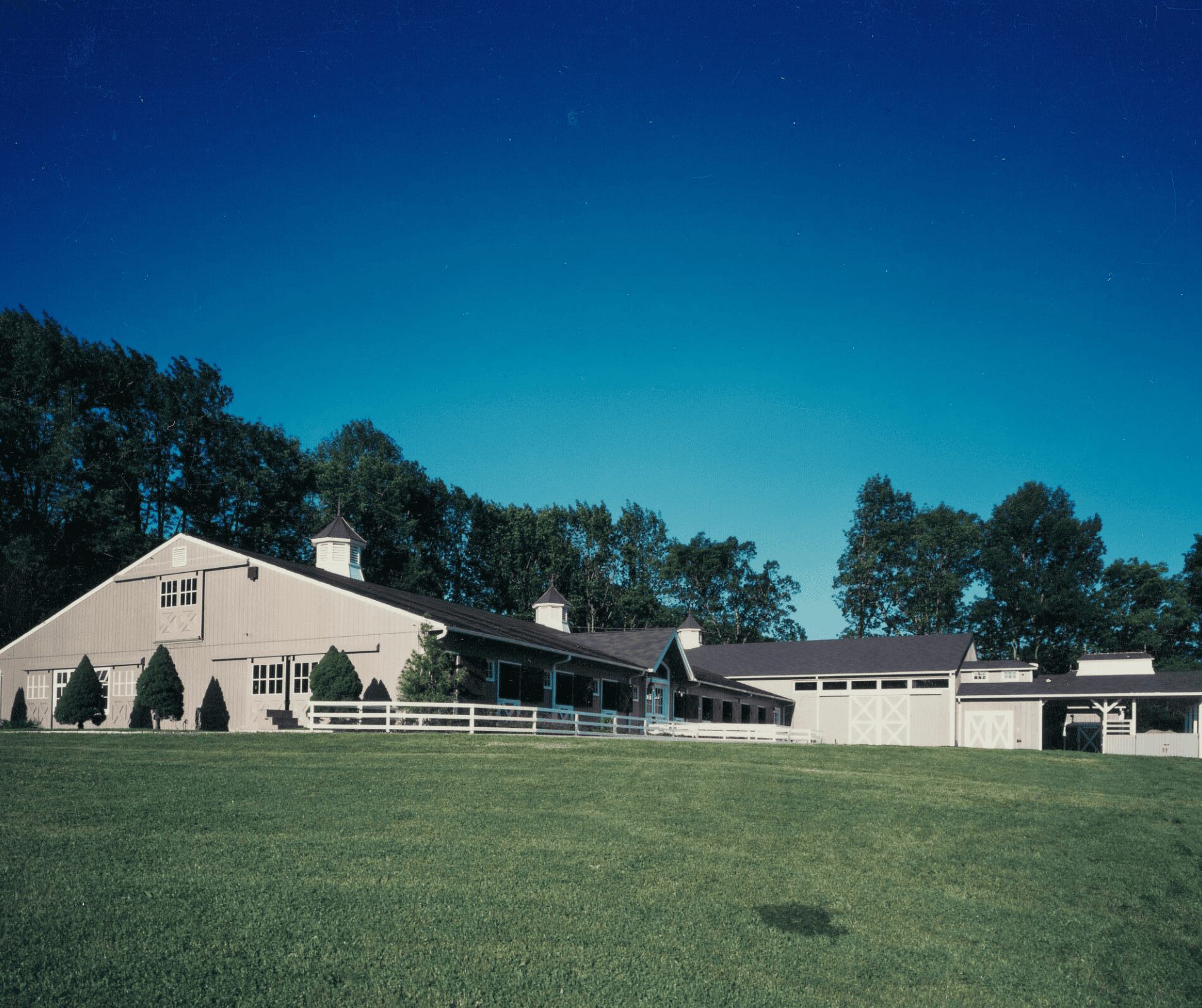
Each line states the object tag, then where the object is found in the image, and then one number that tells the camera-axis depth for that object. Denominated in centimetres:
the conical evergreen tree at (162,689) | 2727
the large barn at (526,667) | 2631
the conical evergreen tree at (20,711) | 3094
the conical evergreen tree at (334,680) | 2438
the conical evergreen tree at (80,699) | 2797
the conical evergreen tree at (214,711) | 2745
